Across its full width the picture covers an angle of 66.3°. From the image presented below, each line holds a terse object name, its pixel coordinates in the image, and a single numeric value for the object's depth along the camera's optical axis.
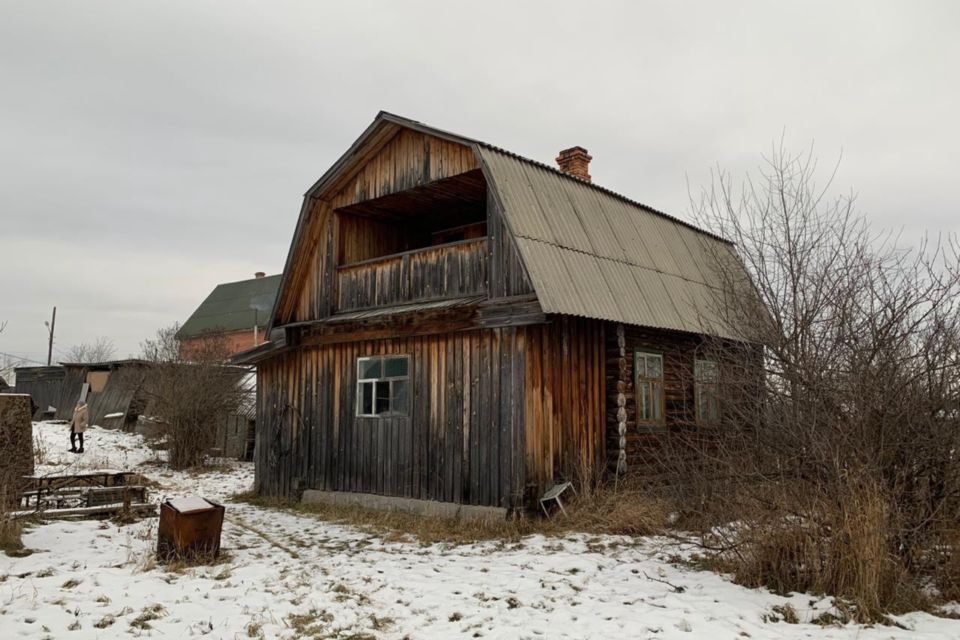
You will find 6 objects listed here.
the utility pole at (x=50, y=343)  53.29
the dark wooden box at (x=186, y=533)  8.63
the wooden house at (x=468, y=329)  11.36
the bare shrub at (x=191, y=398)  20.95
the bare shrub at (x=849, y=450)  6.65
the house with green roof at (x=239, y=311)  43.59
